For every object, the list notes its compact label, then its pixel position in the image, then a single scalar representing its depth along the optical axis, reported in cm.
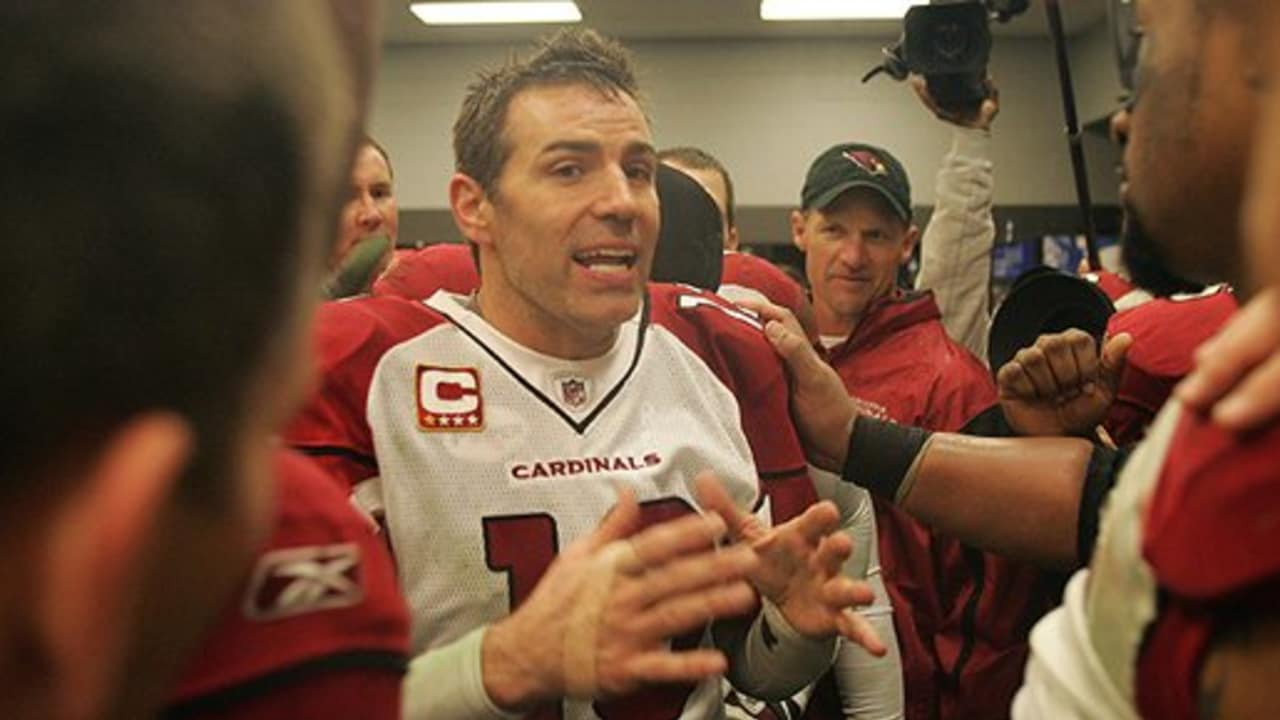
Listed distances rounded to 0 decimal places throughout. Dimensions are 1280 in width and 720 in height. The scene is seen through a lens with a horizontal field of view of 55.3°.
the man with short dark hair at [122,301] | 46
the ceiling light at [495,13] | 711
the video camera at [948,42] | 234
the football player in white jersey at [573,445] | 120
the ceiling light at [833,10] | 715
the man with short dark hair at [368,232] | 250
